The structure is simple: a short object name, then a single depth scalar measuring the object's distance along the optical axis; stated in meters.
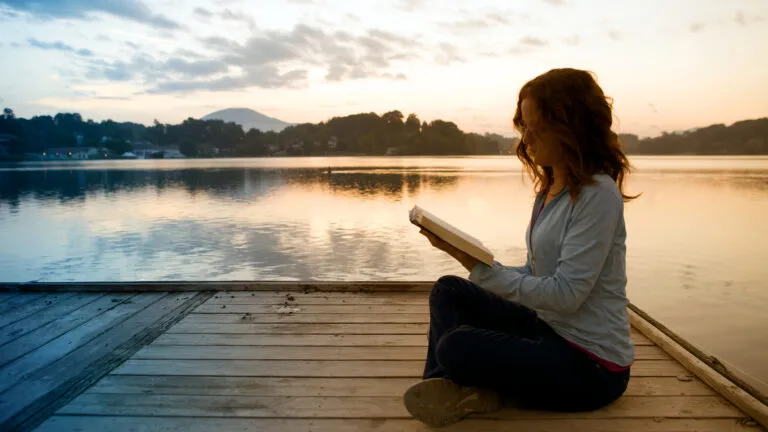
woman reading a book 1.92
